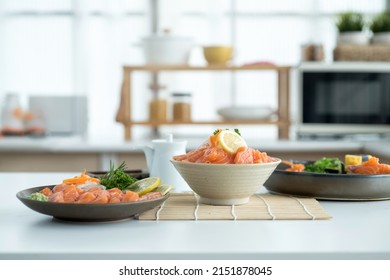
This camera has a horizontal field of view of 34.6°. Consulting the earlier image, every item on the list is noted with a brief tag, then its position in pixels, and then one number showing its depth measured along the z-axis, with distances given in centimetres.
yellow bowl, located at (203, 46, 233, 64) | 346
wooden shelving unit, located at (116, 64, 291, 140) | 338
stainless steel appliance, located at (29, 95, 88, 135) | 373
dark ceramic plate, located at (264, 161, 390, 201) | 133
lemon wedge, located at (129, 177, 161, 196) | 122
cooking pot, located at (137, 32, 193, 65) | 337
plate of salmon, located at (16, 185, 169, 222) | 108
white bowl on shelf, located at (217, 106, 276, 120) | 339
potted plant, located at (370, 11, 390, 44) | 350
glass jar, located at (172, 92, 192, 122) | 344
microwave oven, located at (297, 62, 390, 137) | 338
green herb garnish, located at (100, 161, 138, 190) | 129
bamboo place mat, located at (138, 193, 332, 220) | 119
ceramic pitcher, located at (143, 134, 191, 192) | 148
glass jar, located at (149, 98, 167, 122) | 347
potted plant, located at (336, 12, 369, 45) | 349
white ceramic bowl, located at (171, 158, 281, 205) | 122
